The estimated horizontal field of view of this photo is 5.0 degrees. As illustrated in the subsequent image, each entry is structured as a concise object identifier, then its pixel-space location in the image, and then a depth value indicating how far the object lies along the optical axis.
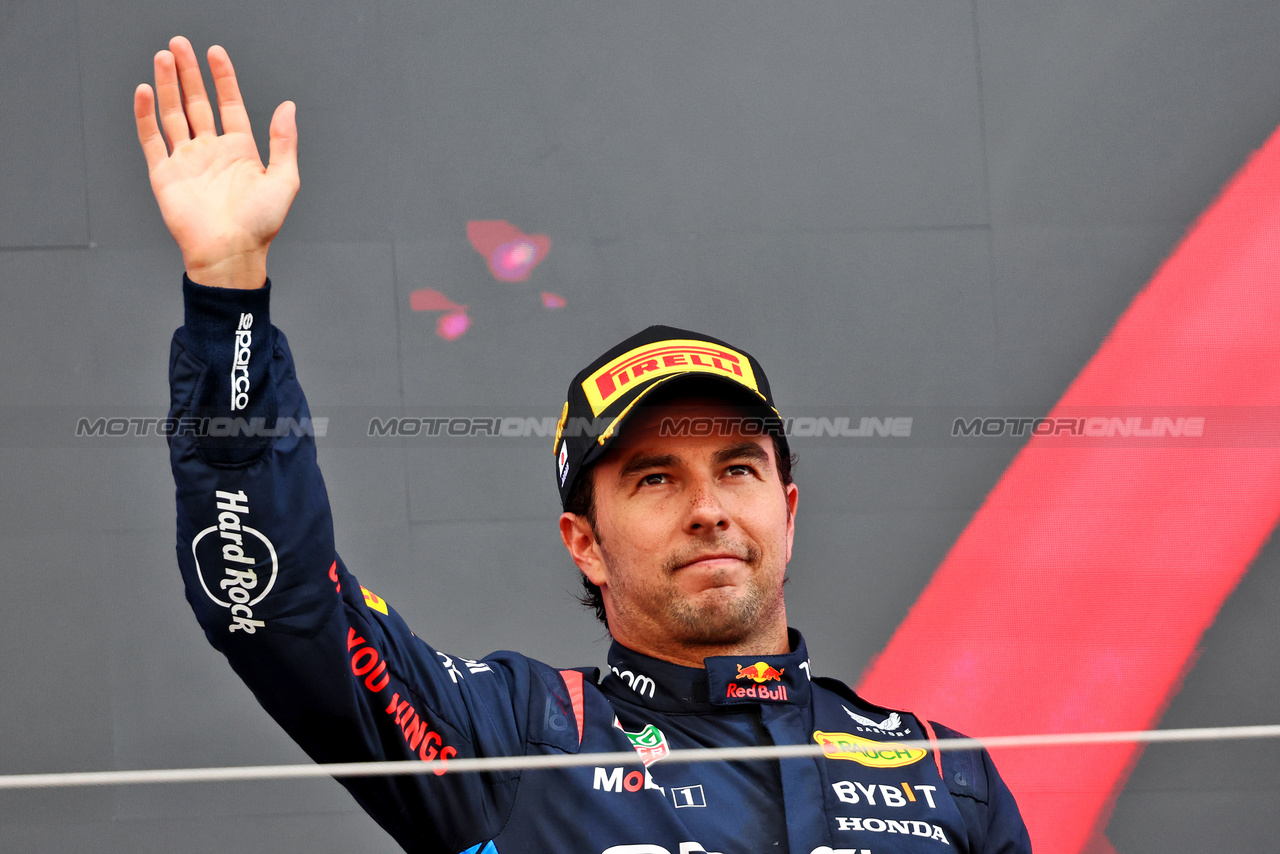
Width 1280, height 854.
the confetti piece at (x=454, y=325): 10.37
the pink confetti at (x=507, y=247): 10.38
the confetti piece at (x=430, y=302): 10.37
